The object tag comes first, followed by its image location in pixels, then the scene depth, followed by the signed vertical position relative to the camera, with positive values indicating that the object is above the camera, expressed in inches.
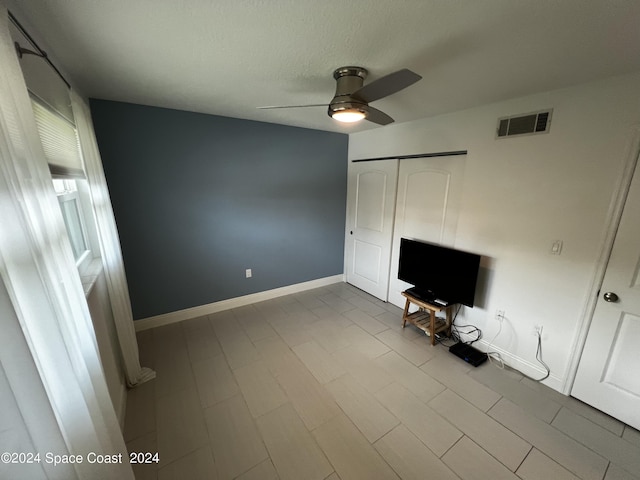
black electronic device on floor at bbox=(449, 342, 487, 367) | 91.7 -62.7
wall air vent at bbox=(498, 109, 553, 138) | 75.3 +20.2
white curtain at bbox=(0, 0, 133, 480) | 28.8 -11.5
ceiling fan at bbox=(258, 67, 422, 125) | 55.4 +22.0
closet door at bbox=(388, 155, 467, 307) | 102.2 -6.1
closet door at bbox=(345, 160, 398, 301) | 130.9 -20.0
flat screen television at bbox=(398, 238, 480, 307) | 94.2 -34.6
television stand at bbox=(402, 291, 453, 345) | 101.4 -58.0
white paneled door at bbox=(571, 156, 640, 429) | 65.0 -40.3
